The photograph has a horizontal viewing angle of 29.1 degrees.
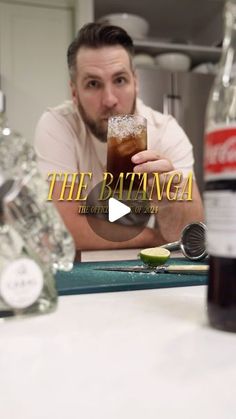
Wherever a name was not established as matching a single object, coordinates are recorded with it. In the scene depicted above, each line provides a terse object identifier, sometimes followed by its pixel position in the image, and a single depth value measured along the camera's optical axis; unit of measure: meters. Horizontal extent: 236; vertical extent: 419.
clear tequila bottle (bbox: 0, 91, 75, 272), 0.44
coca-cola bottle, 0.39
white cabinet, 1.86
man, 1.34
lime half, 0.76
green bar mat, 0.61
